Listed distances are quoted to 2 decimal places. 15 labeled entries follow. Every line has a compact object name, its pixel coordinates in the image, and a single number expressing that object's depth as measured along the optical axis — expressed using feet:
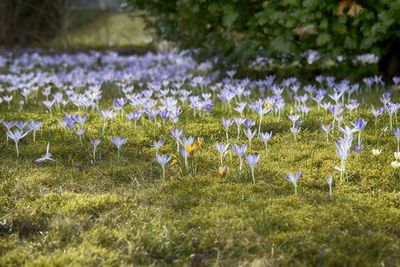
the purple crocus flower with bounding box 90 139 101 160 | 12.06
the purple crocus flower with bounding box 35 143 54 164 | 11.74
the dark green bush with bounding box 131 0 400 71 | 19.90
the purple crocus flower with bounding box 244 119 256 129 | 12.41
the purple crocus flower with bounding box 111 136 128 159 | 11.91
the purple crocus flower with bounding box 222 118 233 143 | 12.85
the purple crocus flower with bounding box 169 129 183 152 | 12.03
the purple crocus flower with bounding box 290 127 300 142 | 13.01
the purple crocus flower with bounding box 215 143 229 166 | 11.34
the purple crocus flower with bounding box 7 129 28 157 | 12.25
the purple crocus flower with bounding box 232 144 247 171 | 11.06
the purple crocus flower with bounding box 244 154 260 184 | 10.64
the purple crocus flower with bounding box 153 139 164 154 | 11.60
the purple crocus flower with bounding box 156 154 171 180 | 11.01
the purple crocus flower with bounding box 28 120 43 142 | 13.28
